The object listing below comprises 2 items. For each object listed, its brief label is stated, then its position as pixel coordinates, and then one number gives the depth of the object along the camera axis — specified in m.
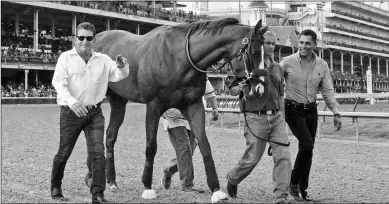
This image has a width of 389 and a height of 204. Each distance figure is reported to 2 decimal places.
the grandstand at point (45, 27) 36.50
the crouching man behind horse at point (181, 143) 6.07
